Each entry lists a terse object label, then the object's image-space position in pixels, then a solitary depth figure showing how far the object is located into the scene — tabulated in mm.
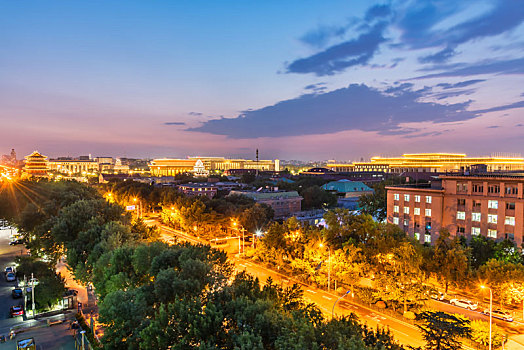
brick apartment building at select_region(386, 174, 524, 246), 43781
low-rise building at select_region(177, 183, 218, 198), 99556
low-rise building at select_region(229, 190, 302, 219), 83750
